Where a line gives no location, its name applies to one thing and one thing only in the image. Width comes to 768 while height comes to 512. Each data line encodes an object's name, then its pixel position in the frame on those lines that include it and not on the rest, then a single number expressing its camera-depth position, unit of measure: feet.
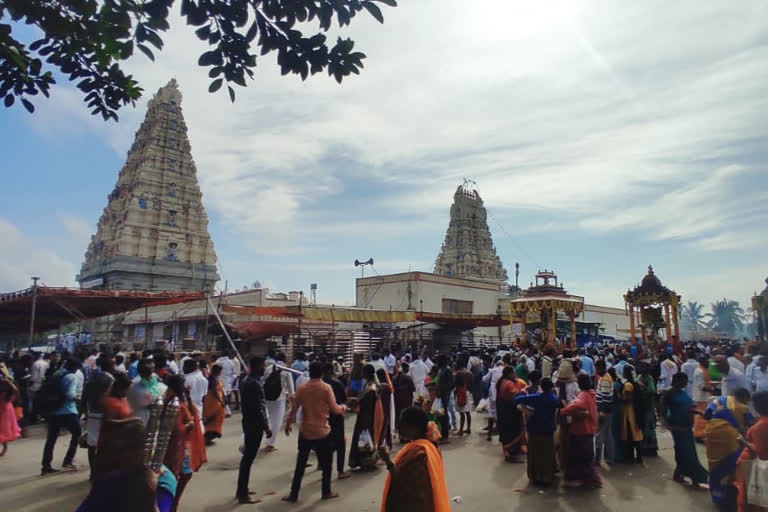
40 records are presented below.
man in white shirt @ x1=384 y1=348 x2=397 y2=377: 45.75
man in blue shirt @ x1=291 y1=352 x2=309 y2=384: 35.40
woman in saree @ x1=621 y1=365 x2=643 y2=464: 25.11
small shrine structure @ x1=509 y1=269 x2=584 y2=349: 79.46
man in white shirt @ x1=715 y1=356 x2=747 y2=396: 26.55
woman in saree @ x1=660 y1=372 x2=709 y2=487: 21.04
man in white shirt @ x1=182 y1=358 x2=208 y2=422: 25.41
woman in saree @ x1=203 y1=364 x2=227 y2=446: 25.75
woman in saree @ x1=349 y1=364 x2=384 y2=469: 23.09
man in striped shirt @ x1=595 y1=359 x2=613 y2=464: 24.56
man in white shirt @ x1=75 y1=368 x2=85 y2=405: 24.87
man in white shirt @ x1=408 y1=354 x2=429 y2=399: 35.86
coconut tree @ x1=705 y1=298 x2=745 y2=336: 325.01
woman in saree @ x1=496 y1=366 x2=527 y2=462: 25.88
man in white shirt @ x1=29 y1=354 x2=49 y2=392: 35.14
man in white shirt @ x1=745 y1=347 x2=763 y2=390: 29.55
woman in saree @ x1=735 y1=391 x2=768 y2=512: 13.52
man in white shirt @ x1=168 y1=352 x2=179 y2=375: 33.35
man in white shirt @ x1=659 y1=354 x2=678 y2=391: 36.04
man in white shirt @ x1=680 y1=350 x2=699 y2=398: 33.27
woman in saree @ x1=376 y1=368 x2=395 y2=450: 25.45
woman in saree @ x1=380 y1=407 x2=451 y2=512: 11.52
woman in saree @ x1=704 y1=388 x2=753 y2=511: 16.57
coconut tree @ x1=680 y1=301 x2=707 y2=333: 354.33
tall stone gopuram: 121.70
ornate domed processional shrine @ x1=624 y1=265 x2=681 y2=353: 76.33
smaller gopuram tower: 178.29
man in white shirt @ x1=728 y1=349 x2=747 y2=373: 33.06
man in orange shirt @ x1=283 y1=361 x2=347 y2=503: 18.72
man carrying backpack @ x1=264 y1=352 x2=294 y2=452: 25.99
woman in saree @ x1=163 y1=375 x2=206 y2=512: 14.65
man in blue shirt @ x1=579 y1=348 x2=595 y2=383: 36.13
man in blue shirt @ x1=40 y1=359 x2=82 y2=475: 22.49
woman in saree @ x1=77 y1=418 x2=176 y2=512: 8.40
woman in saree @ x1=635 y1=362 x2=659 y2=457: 25.93
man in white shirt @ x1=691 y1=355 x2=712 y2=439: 28.63
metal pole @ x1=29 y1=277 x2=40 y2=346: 43.09
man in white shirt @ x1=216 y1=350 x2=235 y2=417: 37.40
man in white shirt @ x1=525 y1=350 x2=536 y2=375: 38.50
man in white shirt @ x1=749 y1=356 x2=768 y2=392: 28.19
